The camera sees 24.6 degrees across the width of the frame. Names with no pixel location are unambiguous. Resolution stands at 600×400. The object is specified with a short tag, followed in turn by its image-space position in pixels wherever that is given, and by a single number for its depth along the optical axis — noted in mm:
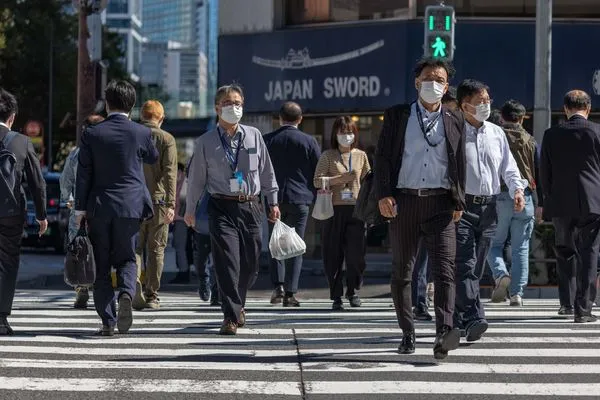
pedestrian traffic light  16406
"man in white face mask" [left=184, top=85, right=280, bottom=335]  9992
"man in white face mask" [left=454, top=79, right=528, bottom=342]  9344
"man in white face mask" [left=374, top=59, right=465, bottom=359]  8453
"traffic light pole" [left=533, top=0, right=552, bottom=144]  16641
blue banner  20562
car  27609
